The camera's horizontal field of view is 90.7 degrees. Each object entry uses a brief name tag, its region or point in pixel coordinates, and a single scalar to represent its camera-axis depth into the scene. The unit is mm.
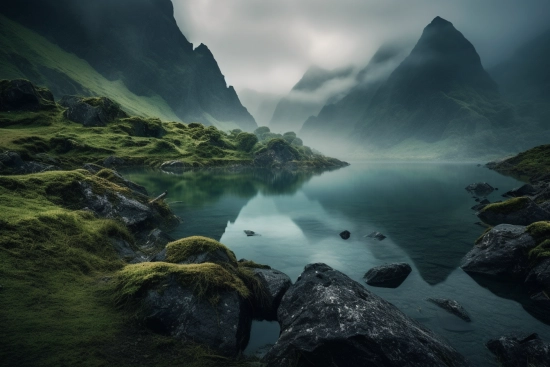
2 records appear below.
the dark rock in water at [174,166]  95562
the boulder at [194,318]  8766
